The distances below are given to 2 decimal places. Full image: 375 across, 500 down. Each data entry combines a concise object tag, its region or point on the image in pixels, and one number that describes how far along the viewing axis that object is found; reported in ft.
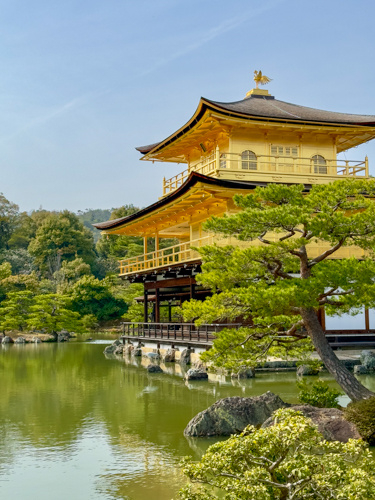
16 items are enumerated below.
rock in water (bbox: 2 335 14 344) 115.17
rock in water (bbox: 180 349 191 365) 67.64
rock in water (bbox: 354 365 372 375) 54.62
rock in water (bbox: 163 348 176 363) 71.92
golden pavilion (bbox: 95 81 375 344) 67.26
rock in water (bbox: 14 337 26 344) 114.32
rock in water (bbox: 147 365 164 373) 61.41
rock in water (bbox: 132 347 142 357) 82.74
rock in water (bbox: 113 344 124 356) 86.90
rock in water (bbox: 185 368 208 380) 53.16
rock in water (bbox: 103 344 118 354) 88.27
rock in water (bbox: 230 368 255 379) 53.47
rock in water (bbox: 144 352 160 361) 73.61
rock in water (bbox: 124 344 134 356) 84.51
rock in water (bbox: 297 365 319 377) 53.45
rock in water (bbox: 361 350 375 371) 55.93
